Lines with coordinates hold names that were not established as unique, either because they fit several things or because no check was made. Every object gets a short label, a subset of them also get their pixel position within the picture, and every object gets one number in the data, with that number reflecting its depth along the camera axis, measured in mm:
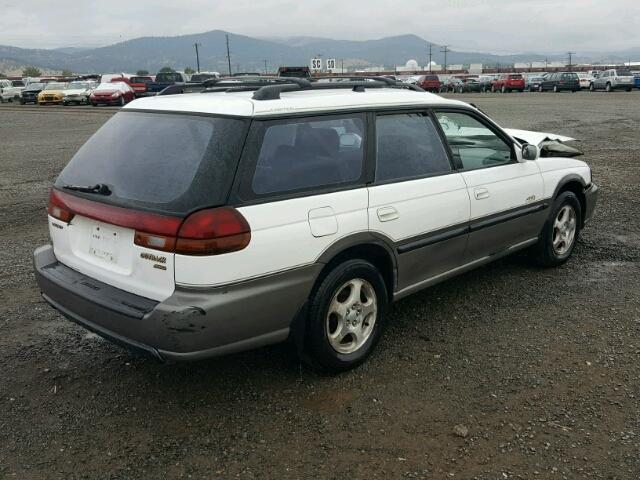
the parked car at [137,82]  36406
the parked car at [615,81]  40828
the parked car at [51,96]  36312
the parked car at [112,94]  32031
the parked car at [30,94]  39438
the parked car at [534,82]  45344
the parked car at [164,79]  36938
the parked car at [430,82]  48331
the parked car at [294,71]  30462
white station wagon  3000
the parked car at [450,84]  52084
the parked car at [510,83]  46469
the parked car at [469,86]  49906
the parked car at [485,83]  50250
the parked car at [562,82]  42750
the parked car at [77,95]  35344
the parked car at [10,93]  44094
